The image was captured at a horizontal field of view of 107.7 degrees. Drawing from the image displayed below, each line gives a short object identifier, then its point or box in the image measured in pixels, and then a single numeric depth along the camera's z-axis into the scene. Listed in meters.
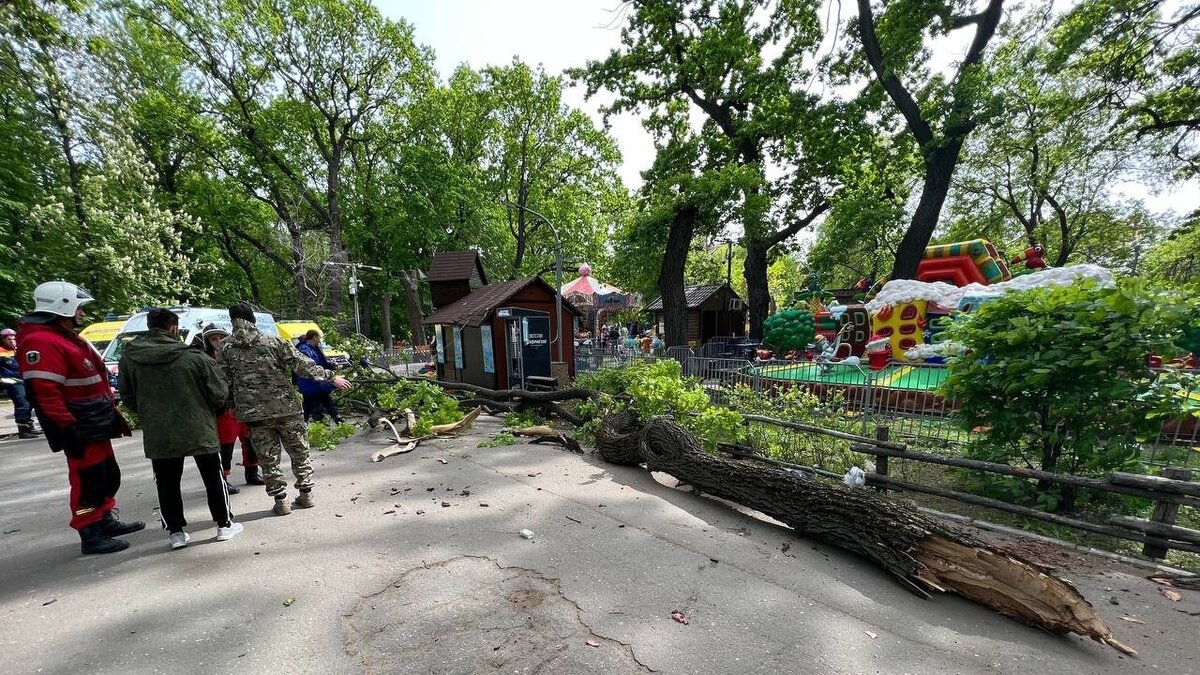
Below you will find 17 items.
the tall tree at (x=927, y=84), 12.27
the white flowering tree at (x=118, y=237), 13.70
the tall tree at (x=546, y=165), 25.42
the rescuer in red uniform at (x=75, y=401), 3.26
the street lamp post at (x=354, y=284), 20.77
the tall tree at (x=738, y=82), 14.01
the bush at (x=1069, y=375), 3.94
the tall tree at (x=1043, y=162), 13.74
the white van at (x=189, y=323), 9.66
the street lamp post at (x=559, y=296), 11.27
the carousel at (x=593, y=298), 18.27
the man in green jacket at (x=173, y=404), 3.38
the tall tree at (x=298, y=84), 18.77
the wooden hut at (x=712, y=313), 23.09
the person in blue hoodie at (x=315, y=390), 6.94
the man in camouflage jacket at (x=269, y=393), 4.07
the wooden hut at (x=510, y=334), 11.88
